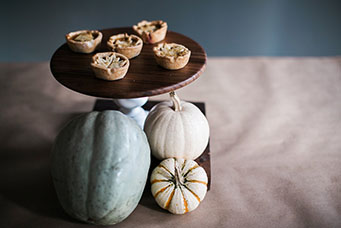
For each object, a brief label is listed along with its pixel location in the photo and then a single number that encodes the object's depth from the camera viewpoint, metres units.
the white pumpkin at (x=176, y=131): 0.70
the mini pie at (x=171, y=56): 0.69
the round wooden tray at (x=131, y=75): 0.65
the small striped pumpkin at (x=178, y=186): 0.66
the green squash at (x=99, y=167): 0.60
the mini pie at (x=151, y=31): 0.78
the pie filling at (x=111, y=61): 0.68
